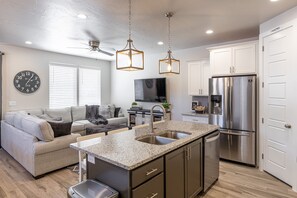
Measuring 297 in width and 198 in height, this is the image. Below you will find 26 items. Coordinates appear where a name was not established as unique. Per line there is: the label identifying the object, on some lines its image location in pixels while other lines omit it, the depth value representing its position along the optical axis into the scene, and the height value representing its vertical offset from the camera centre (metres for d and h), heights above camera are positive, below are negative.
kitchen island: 1.52 -0.65
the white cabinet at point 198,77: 5.01 +0.54
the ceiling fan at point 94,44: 4.54 +1.31
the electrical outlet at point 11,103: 5.08 -0.17
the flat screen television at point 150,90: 5.99 +0.24
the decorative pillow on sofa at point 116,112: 6.88 -0.58
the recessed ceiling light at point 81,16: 3.06 +1.37
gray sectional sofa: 3.19 -0.91
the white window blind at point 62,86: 5.98 +0.37
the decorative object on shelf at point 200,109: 4.89 -0.33
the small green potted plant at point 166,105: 5.72 -0.26
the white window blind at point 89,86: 6.78 +0.40
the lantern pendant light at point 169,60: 3.03 +0.61
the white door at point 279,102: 2.94 -0.10
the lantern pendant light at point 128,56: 2.21 +0.52
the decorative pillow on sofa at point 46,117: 5.03 -0.56
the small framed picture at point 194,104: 5.30 -0.22
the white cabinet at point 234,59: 3.83 +0.83
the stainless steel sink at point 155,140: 2.39 -0.57
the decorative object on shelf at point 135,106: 6.52 -0.36
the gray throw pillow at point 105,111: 6.54 -0.51
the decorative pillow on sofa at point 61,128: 3.43 -0.60
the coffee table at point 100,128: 4.74 -0.85
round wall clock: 5.20 +0.45
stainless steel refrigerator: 3.66 -0.39
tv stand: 5.82 -0.65
